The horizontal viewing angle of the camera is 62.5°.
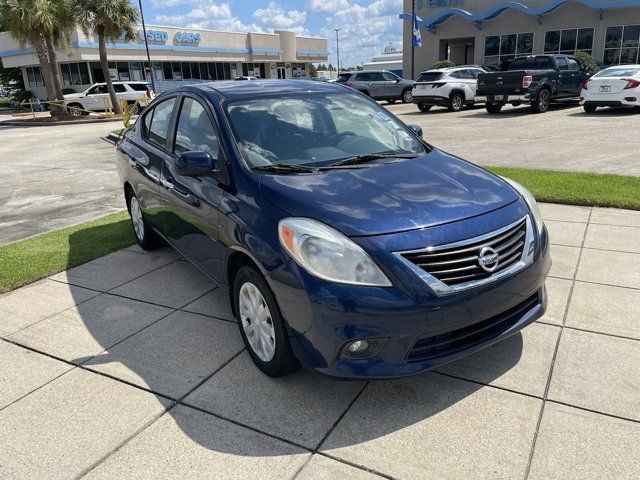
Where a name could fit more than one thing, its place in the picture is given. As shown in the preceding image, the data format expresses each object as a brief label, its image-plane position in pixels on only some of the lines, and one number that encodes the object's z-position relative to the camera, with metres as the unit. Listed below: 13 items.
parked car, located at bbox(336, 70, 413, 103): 25.20
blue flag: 33.72
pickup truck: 17.36
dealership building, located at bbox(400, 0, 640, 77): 30.84
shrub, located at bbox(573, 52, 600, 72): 26.27
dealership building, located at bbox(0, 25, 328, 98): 43.69
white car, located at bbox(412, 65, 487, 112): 20.25
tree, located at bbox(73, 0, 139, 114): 29.12
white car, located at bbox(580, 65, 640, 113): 15.81
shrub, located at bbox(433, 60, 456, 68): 33.03
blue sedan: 2.64
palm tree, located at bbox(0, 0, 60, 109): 28.03
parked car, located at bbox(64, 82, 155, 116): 29.91
